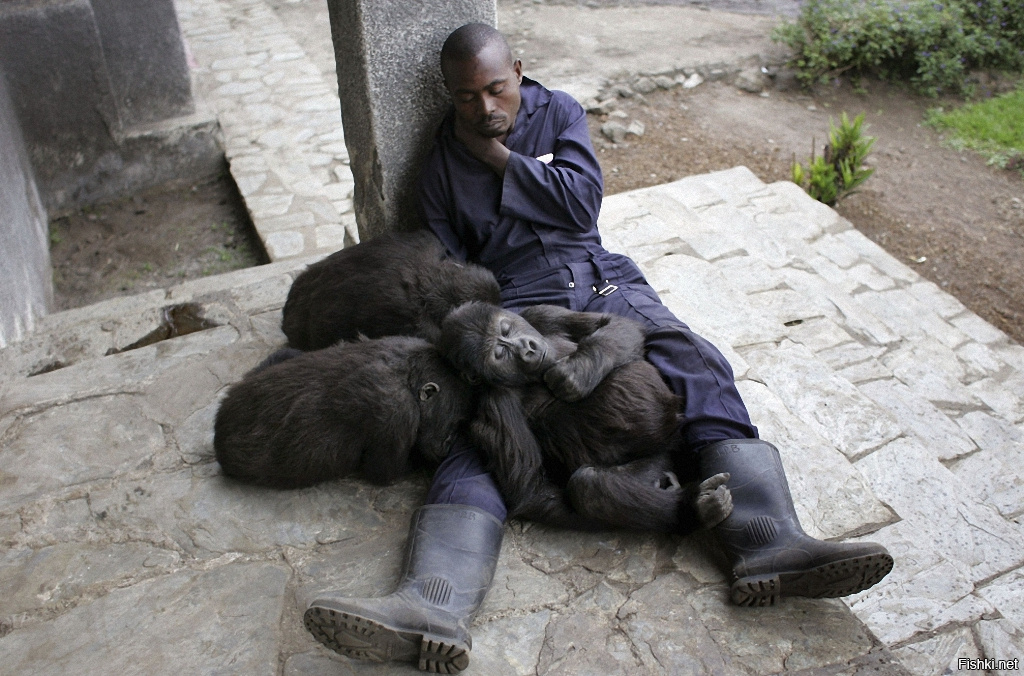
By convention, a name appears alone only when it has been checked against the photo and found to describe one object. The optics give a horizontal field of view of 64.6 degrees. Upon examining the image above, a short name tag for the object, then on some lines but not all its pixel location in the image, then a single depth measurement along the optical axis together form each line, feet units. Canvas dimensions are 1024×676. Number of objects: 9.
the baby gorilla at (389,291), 12.65
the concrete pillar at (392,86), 13.03
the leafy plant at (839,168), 25.05
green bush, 32.01
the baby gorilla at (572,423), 10.23
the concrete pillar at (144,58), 23.66
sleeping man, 8.93
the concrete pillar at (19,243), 16.24
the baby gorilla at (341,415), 10.69
